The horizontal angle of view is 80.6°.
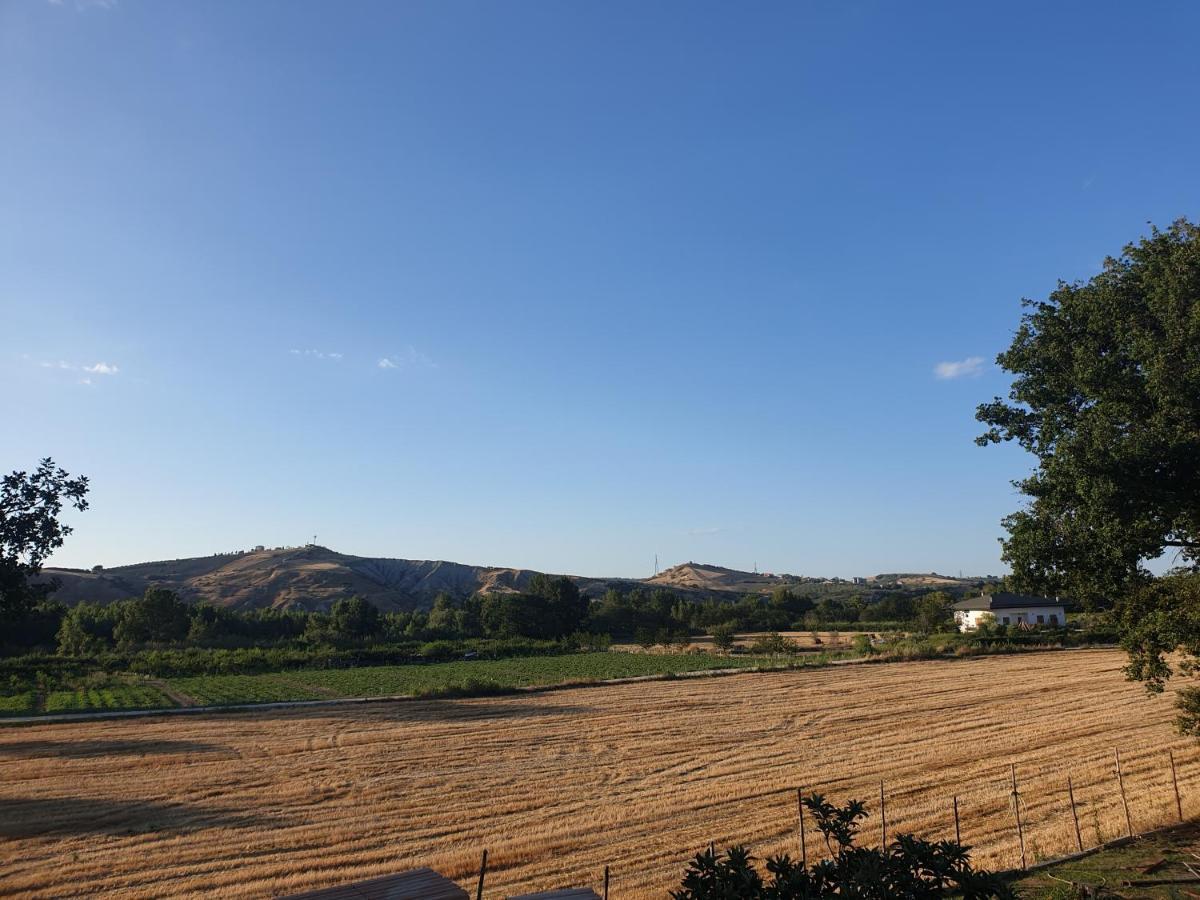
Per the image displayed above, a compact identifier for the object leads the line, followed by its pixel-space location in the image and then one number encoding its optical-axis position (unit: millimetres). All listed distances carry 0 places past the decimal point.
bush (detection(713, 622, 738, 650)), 91500
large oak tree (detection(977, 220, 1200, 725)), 18094
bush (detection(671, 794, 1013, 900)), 7441
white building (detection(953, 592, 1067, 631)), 99625
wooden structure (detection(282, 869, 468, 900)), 6953
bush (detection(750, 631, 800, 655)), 79375
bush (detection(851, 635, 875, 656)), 73169
